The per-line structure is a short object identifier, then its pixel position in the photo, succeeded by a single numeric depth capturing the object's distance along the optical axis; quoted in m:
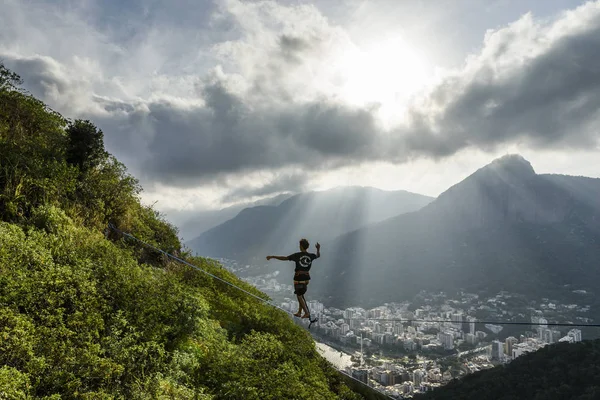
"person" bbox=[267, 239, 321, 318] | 9.89
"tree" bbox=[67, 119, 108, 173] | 11.55
